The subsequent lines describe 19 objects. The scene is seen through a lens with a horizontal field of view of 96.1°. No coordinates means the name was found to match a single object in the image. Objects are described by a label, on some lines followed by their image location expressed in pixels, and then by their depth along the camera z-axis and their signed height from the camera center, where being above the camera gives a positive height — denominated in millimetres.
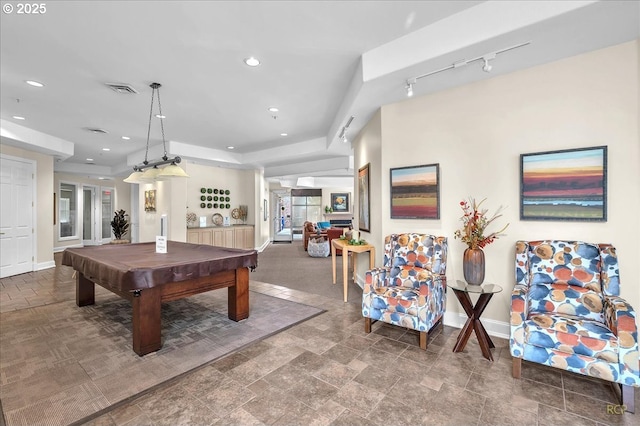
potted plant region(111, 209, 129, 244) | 9109 -427
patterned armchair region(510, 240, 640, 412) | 1927 -806
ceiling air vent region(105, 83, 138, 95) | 3682 +1634
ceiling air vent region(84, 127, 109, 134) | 5617 +1648
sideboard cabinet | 7650 -659
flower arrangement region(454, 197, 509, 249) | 2775 -124
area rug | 2029 -1316
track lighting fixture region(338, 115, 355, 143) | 4343 +1380
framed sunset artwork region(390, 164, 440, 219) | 3480 +257
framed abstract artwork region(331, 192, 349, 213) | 13945 +507
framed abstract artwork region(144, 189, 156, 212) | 7719 +337
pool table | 2631 -631
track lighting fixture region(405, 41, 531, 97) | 2513 +1423
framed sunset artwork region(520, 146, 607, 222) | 2562 +260
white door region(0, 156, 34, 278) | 5785 -75
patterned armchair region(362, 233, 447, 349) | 2779 -784
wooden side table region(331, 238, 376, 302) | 4180 -566
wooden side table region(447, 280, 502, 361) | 2588 -928
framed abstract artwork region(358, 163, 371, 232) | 4727 +204
